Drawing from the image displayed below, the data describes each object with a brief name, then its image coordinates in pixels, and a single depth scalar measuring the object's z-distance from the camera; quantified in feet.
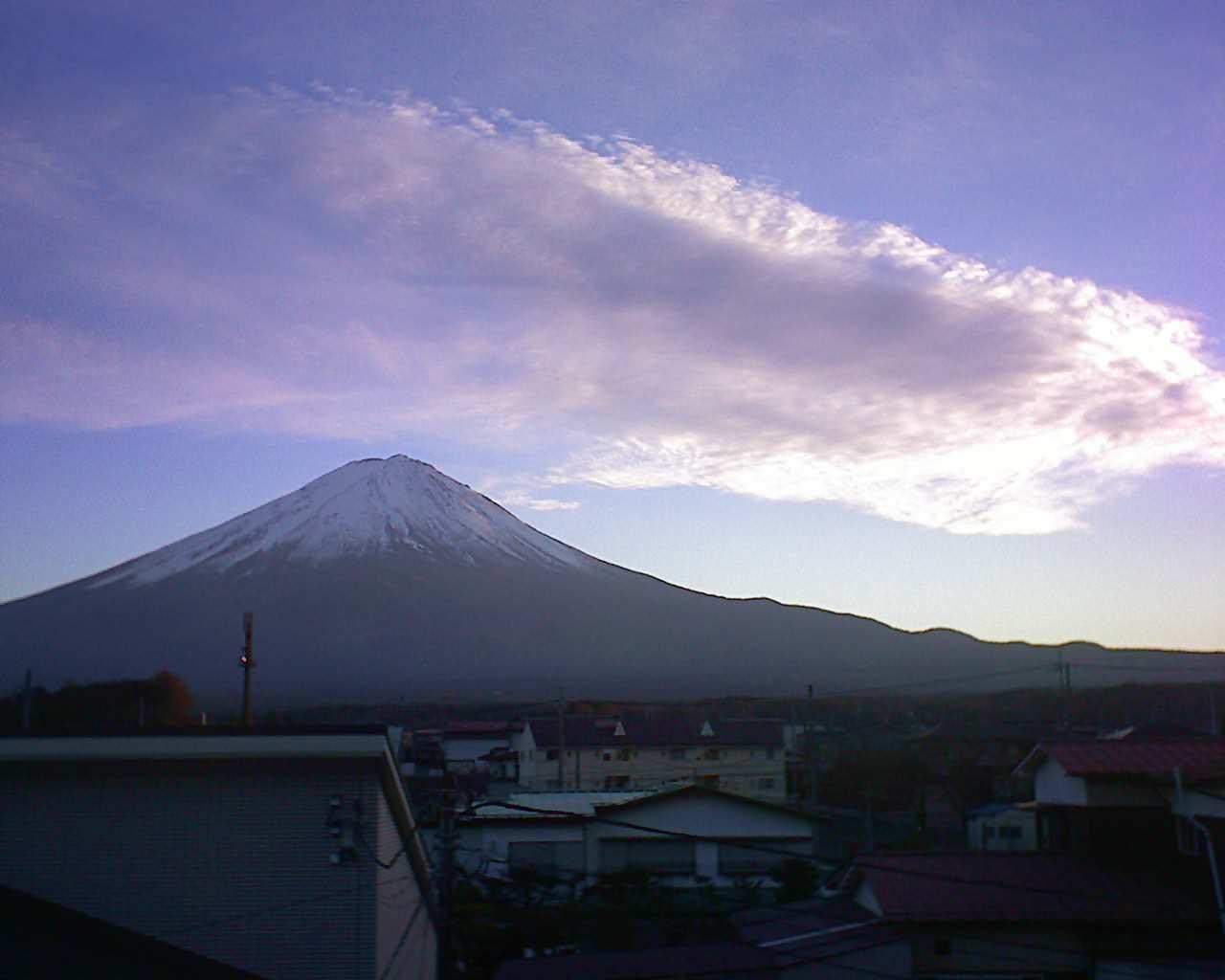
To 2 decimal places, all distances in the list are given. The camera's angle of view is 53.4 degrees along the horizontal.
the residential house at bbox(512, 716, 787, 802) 107.24
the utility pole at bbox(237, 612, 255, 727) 67.44
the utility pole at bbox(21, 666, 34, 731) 69.38
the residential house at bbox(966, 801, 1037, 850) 77.33
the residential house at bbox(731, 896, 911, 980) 38.91
